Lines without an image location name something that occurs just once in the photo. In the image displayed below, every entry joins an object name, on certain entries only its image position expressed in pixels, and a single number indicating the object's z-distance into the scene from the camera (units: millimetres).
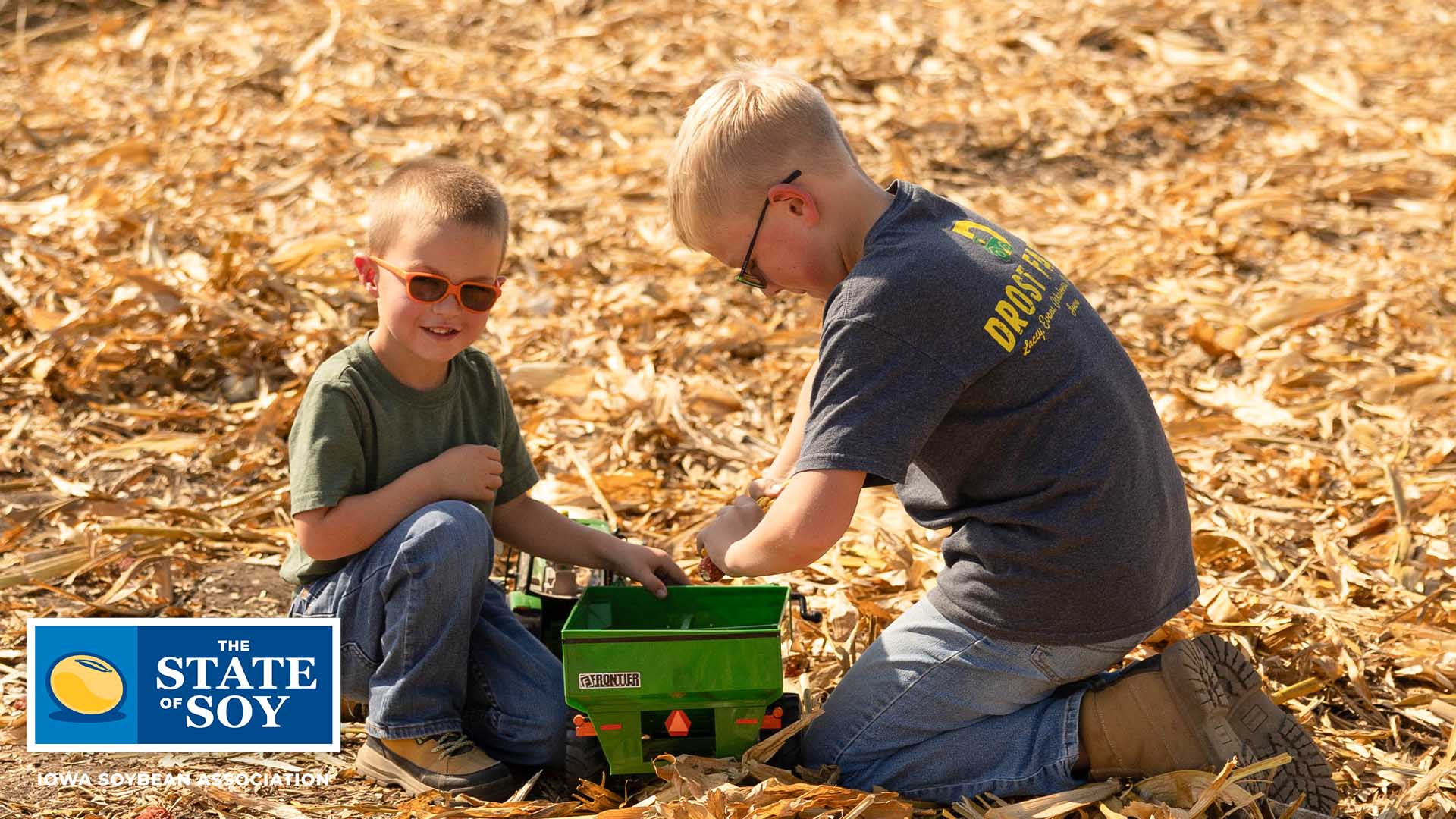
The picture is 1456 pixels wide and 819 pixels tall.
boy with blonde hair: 2480
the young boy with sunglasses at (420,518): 2777
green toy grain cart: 2633
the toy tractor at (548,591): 3121
